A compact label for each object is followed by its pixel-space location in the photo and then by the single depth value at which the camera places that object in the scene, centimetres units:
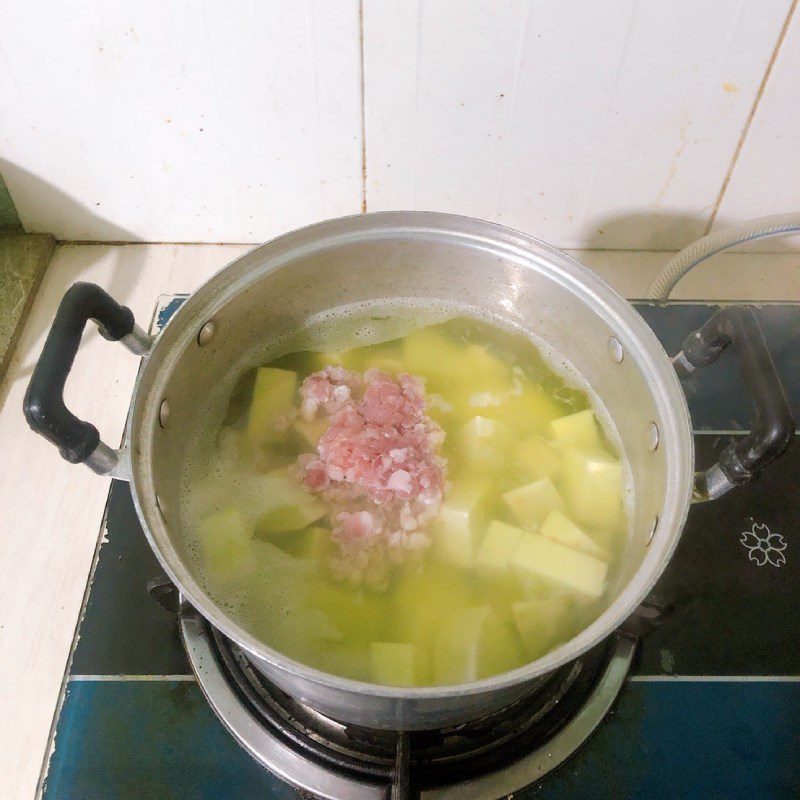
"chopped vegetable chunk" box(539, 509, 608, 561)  81
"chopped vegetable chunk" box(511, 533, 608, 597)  78
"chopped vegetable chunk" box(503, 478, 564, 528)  84
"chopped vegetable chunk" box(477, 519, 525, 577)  80
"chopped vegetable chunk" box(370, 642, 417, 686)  71
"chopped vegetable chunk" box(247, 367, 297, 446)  89
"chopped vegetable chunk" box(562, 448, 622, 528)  84
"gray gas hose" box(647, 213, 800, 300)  105
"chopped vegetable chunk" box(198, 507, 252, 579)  77
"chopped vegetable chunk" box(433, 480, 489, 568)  81
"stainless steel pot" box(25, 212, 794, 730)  57
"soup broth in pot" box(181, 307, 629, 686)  75
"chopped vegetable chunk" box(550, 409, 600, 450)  90
